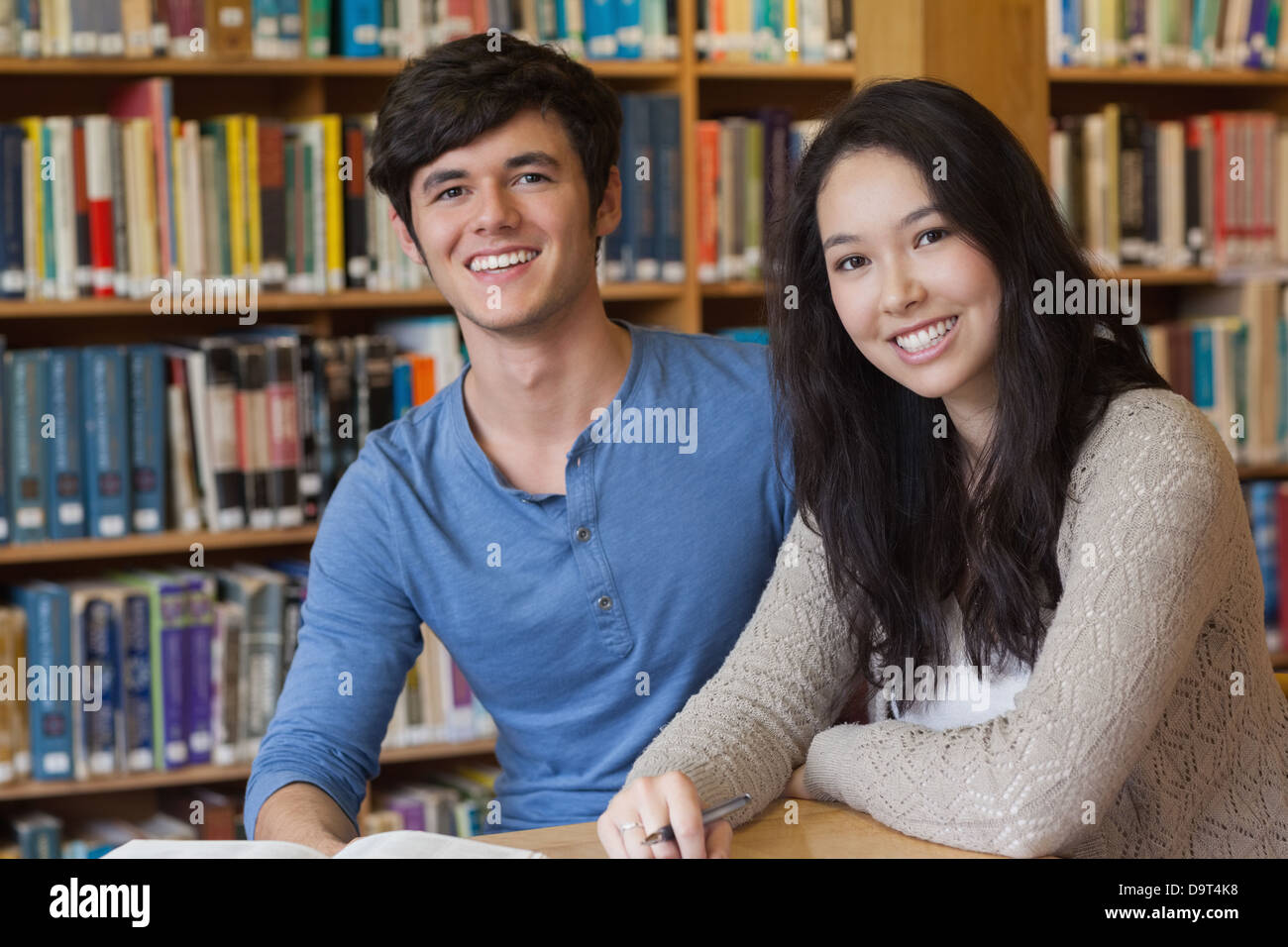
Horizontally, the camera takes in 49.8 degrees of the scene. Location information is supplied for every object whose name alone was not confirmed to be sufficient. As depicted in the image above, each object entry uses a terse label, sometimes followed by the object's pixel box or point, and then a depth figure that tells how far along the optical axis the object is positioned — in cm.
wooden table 107
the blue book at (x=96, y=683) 235
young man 151
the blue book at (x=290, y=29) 239
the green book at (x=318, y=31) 241
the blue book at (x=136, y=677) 238
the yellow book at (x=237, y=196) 237
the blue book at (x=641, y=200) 258
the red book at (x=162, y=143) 233
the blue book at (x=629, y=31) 258
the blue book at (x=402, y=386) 251
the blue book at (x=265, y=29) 237
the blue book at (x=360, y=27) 244
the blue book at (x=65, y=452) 230
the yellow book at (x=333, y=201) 243
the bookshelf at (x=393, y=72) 206
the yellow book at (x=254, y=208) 238
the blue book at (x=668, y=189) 260
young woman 108
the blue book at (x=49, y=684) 232
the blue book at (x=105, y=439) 232
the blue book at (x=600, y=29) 256
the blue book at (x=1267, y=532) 299
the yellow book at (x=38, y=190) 228
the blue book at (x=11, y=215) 227
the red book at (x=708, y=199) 264
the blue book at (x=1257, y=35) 300
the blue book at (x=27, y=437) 228
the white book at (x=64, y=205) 229
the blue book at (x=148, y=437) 235
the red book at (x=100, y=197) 230
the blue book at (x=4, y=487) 228
